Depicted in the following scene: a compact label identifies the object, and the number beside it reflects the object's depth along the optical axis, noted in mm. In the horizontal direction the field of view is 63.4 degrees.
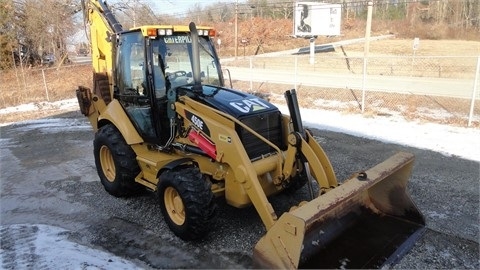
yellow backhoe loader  3695
